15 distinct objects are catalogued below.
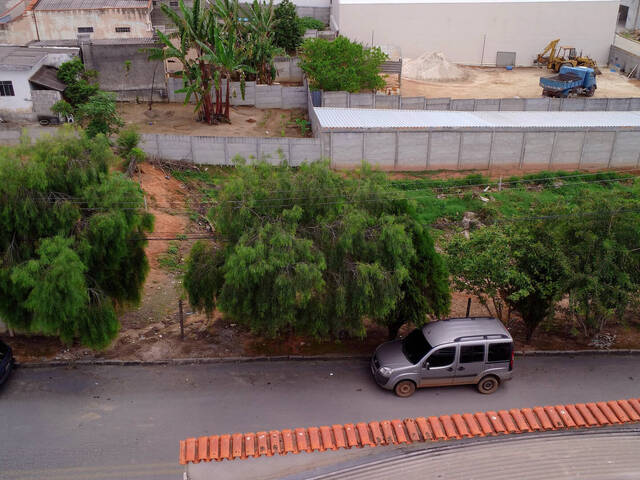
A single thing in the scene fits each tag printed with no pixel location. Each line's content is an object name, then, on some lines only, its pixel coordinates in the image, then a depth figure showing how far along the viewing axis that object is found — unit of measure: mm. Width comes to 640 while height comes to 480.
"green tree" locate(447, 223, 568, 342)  15125
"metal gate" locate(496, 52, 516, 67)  50250
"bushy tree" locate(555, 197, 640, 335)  14906
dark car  14147
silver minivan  14203
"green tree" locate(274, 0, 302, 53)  46438
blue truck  41144
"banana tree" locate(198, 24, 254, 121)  29516
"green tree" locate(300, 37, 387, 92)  35250
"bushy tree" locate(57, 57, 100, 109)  30047
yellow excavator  47031
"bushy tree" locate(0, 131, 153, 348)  12797
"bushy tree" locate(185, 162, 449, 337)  13000
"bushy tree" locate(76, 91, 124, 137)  24750
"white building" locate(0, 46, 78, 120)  29359
